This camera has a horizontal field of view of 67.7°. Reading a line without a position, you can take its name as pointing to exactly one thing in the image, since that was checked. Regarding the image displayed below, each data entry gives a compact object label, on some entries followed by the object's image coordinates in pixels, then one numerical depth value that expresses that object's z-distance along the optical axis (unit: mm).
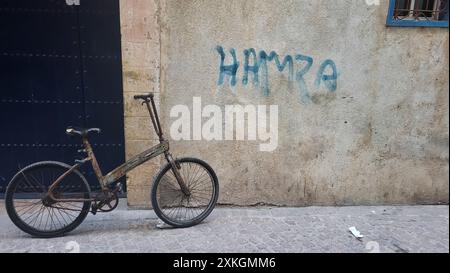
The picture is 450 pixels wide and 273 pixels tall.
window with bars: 3929
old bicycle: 3260
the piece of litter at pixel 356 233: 3527
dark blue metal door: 3883
